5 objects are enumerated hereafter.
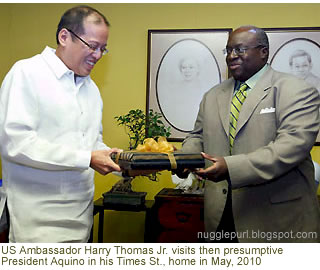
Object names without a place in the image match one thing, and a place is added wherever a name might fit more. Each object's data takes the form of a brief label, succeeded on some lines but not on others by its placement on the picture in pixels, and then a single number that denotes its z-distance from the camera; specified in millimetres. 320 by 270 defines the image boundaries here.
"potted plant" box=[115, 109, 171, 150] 2914
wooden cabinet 2723
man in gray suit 1652
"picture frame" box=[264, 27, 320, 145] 3014
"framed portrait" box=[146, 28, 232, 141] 3172
